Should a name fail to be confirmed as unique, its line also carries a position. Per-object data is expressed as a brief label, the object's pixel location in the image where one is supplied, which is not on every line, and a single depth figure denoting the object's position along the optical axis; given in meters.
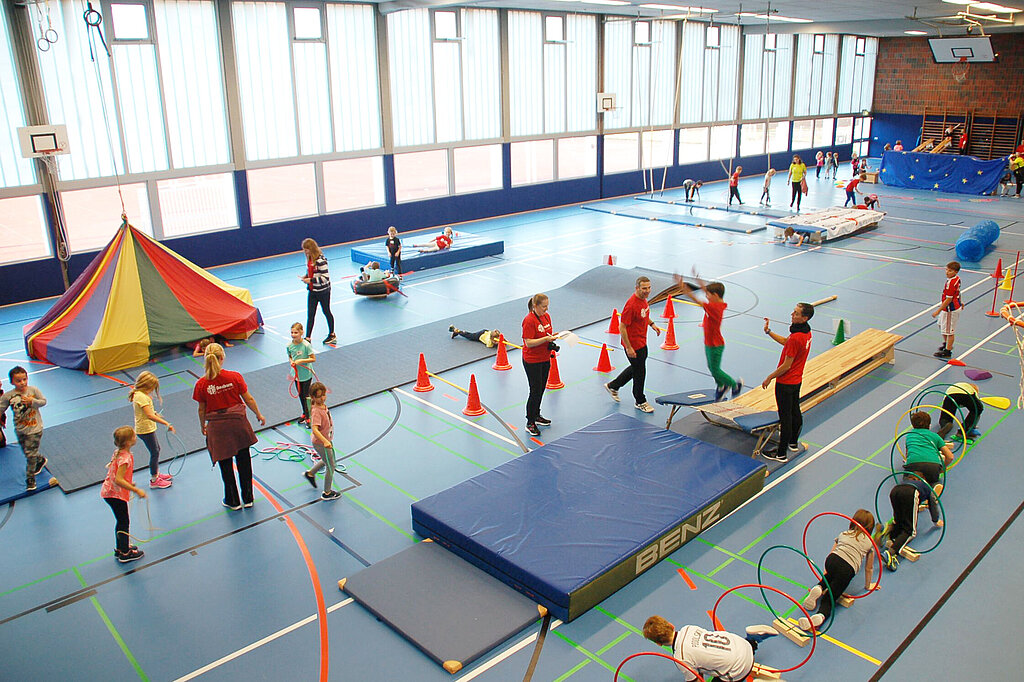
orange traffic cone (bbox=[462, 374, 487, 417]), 10.30
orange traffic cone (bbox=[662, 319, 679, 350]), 12.57
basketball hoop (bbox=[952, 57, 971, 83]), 35.31
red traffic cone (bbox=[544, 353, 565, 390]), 11.12
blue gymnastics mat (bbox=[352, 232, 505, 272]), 18.03
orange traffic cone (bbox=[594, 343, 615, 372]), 11.67
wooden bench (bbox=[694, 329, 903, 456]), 8.99
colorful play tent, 12.38
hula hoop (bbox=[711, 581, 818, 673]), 5.57
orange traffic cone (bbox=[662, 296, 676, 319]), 13.80
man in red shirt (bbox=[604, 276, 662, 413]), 9.51
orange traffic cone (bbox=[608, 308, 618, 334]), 13.35
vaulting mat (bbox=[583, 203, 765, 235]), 22.17
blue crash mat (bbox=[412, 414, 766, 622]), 6.55
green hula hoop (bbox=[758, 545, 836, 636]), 5.91
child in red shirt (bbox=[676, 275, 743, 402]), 9.49
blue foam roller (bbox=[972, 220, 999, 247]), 18.38
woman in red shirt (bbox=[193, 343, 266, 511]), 7.68
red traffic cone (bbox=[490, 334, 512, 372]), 11.91
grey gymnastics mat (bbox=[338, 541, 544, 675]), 6.05
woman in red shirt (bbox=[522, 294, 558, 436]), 9.08
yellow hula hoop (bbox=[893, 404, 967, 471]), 8.72
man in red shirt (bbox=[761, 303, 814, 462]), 8.38
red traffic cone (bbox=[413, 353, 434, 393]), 11.08
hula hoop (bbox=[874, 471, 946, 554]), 7.17
